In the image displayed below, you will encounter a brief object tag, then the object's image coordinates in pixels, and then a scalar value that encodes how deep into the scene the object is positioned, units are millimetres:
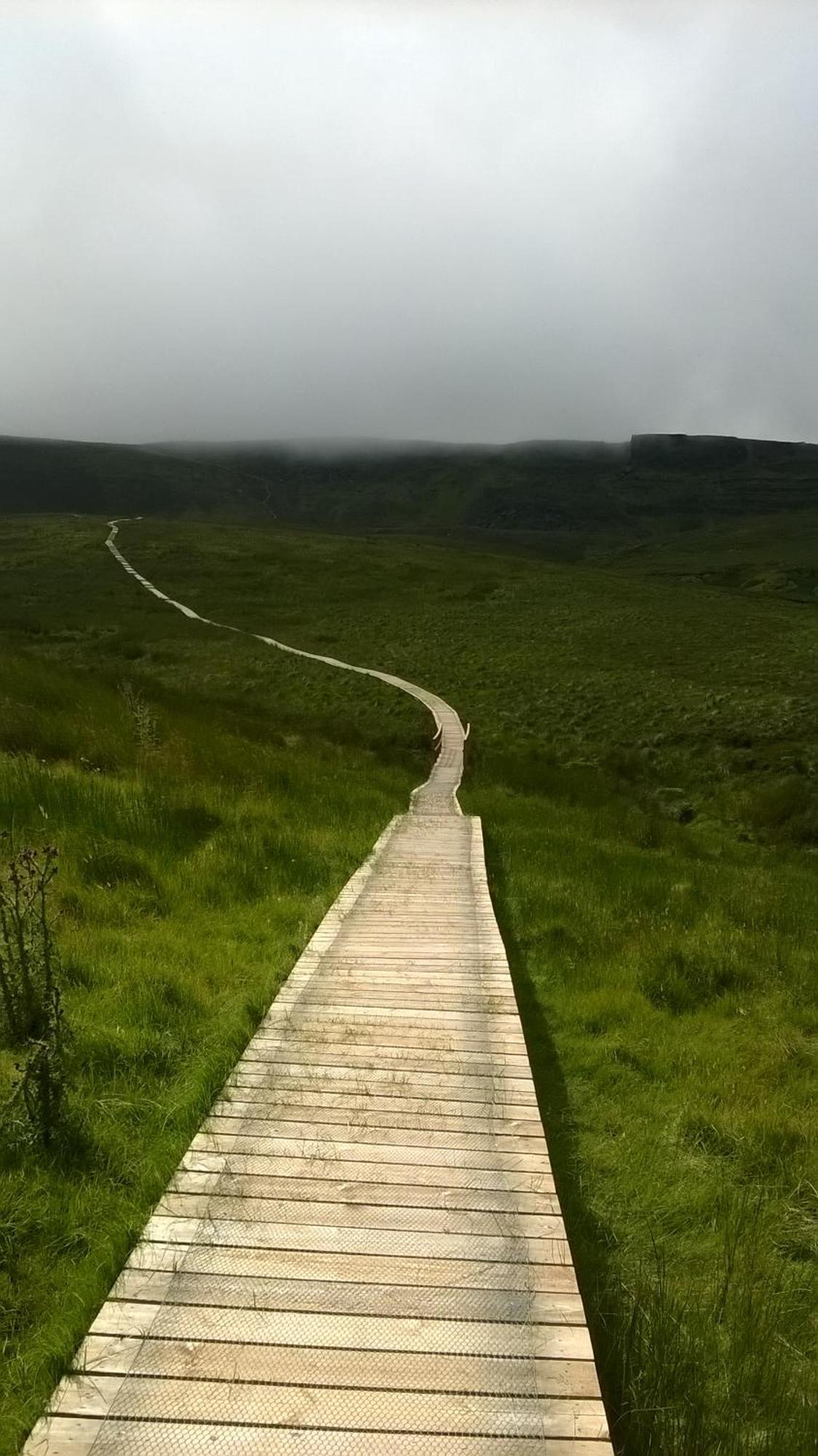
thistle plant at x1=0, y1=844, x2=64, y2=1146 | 4066
